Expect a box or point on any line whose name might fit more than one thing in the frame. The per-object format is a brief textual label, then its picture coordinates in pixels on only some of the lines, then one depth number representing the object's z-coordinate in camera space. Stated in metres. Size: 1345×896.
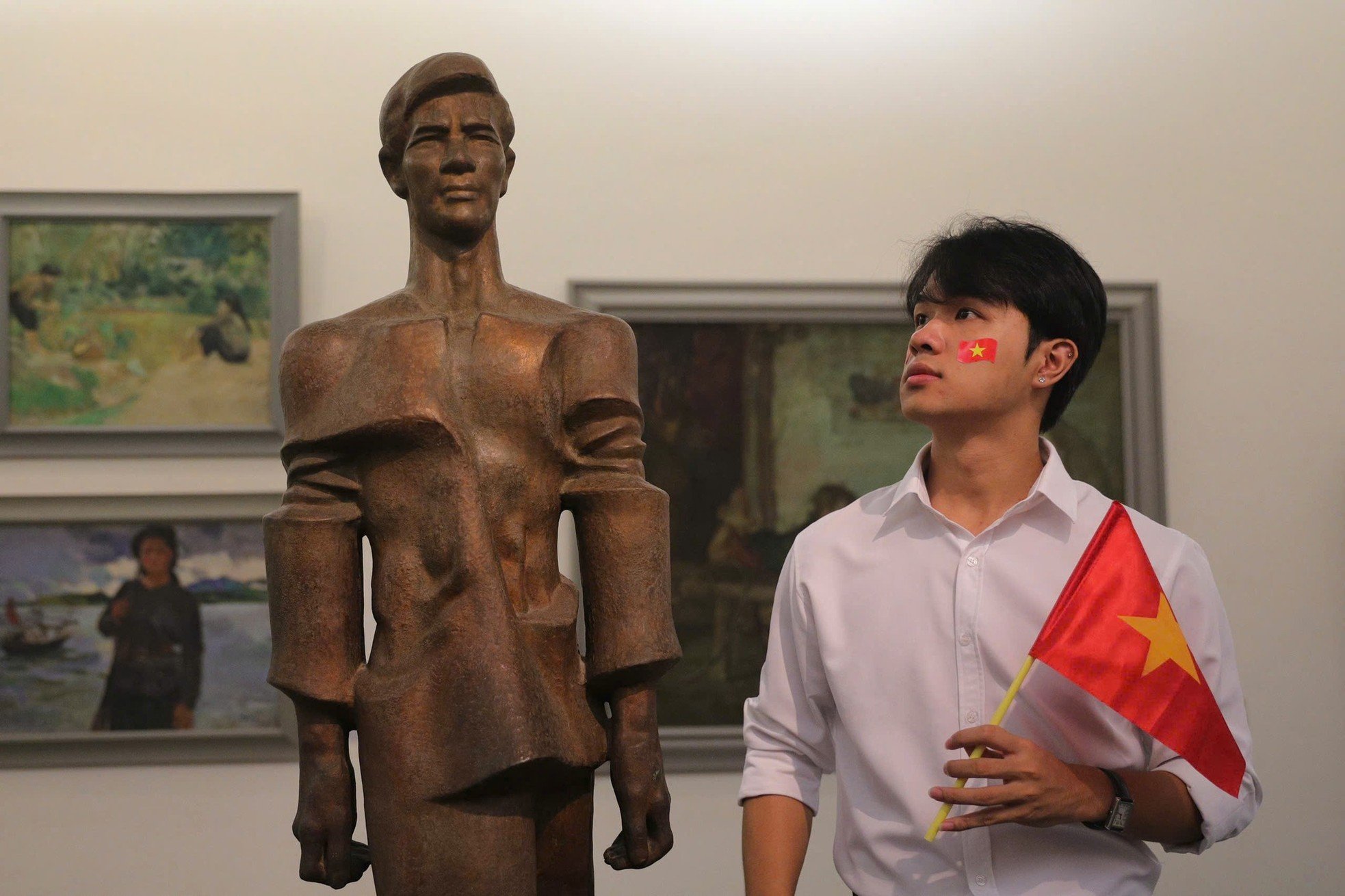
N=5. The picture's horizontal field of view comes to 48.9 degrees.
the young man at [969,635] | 2.39
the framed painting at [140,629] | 4.39
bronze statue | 2.53
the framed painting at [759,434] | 4.57
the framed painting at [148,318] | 4.41
